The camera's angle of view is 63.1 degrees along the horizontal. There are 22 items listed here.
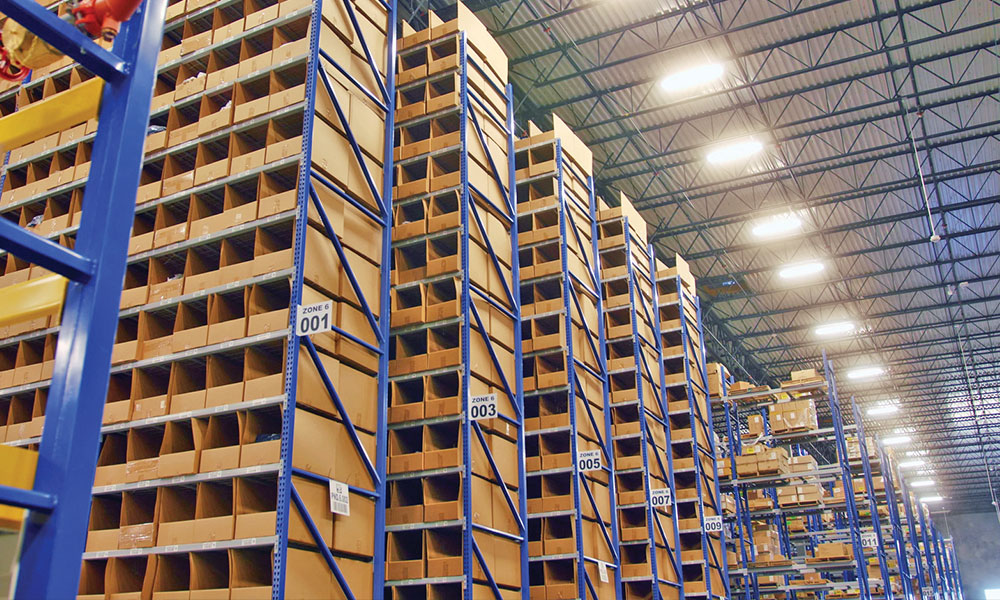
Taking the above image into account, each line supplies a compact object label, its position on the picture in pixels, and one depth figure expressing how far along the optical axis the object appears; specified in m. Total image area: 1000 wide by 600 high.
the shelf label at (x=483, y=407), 7.68
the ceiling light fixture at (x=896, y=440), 38.41
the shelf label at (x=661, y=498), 11.95
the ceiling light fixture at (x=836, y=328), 26.69
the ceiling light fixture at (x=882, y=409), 34.06
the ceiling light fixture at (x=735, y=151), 18.84
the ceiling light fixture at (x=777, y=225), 21.81
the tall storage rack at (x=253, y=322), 5.88
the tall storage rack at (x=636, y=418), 12.16
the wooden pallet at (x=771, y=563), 15.62
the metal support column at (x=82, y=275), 2.13
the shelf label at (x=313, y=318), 5.86
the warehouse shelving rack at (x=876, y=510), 17.48
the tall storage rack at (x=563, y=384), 10.01
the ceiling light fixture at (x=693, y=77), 16.14
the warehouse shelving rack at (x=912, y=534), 25.97
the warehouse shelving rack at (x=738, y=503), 15.83
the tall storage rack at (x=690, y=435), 13.95
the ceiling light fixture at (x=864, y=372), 29.52
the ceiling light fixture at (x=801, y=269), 22.78
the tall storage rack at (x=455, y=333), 7.70
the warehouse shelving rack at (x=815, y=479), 15.45
